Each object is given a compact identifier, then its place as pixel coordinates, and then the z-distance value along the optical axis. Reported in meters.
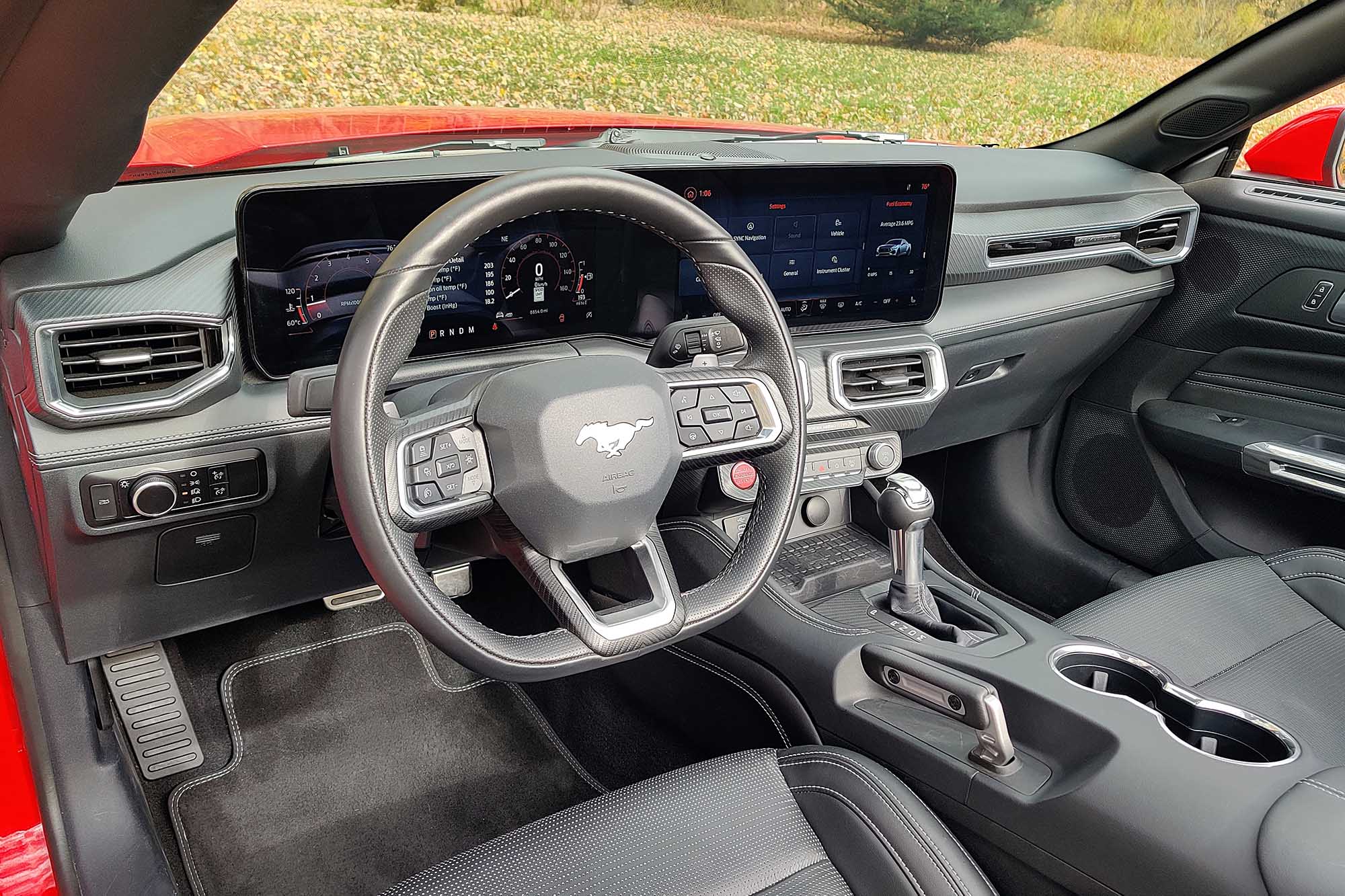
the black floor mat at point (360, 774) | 1.83
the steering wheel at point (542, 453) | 1.02
